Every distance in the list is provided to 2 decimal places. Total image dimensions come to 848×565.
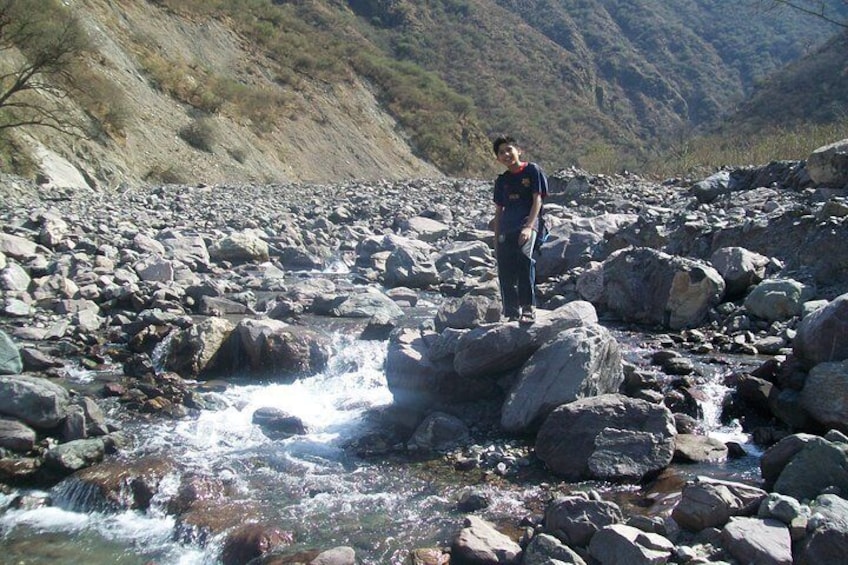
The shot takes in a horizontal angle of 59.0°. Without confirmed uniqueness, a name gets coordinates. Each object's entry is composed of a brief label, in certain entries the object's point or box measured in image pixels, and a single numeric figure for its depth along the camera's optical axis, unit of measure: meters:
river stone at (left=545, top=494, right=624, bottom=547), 4.40
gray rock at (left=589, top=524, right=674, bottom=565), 4.00
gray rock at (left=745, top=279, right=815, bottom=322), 8.84
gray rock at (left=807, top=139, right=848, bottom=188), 12.36
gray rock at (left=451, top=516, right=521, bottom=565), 4.38
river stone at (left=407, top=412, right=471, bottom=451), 6.39
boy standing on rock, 6.40
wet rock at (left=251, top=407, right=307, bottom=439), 6.80
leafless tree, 17.02
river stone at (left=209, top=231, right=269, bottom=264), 12.94
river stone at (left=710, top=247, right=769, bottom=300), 9.70
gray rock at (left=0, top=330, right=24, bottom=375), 7.07
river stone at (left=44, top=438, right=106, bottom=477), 5.72
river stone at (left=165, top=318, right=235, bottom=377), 8.00
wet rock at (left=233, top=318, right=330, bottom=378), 8.12
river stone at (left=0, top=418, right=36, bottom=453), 5.88
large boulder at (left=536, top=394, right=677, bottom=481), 5.54
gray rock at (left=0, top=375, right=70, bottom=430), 6.16
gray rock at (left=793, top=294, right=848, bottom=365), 6.10
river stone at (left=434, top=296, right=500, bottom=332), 7.65
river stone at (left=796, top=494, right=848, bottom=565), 3.76
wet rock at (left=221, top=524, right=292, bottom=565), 4.79
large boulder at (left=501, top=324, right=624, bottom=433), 6.24
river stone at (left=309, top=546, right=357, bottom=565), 4.51
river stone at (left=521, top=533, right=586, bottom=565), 4.12
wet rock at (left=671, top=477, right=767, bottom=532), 4.38
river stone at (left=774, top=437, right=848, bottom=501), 4.41
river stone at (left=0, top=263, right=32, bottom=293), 9.46
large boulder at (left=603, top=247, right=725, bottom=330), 9.48
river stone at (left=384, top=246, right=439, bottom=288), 12.38
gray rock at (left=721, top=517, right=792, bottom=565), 3.85
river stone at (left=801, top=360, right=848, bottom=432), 5.64
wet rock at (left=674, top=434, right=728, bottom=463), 5.73
